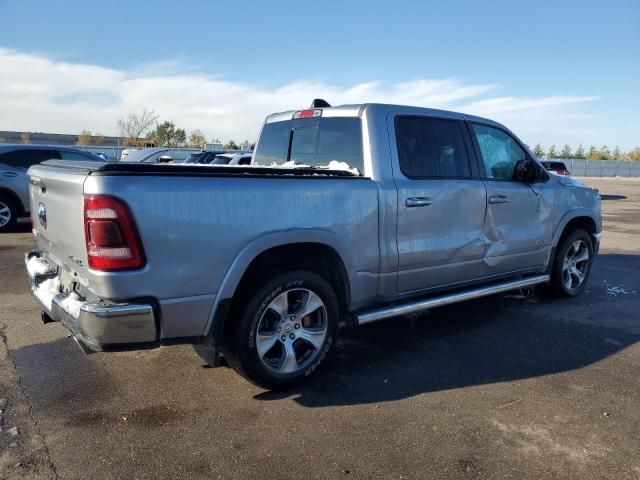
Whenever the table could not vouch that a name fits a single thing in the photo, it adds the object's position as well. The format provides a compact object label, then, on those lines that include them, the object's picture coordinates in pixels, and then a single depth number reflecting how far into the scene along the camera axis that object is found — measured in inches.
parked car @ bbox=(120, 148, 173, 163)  855.7
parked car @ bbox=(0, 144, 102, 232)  399.5
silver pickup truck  112.1
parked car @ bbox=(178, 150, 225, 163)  709.3
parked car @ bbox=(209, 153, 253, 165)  555.3
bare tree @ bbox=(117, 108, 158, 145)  2320.4
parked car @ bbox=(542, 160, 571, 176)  789.9
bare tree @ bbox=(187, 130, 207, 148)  2647.6
